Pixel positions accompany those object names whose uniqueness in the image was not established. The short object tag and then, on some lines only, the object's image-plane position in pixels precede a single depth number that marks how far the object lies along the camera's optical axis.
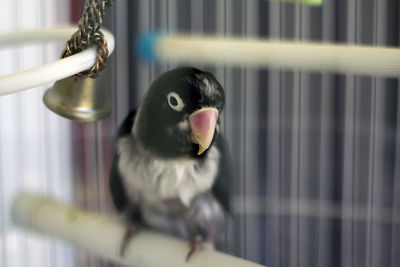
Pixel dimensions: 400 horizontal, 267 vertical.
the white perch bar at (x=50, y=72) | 0.51
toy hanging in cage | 0.52
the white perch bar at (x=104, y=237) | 0.58
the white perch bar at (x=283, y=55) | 0.56
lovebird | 0.52
